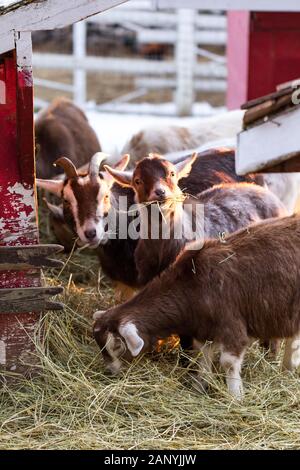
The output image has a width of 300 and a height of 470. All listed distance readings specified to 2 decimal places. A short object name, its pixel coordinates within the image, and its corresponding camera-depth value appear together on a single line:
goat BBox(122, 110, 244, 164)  10.33
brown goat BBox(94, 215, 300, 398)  6.30
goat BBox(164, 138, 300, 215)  8.99
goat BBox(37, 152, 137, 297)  7.47
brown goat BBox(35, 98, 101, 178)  10.25
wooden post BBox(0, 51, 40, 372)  6.04
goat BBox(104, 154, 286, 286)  6.81
